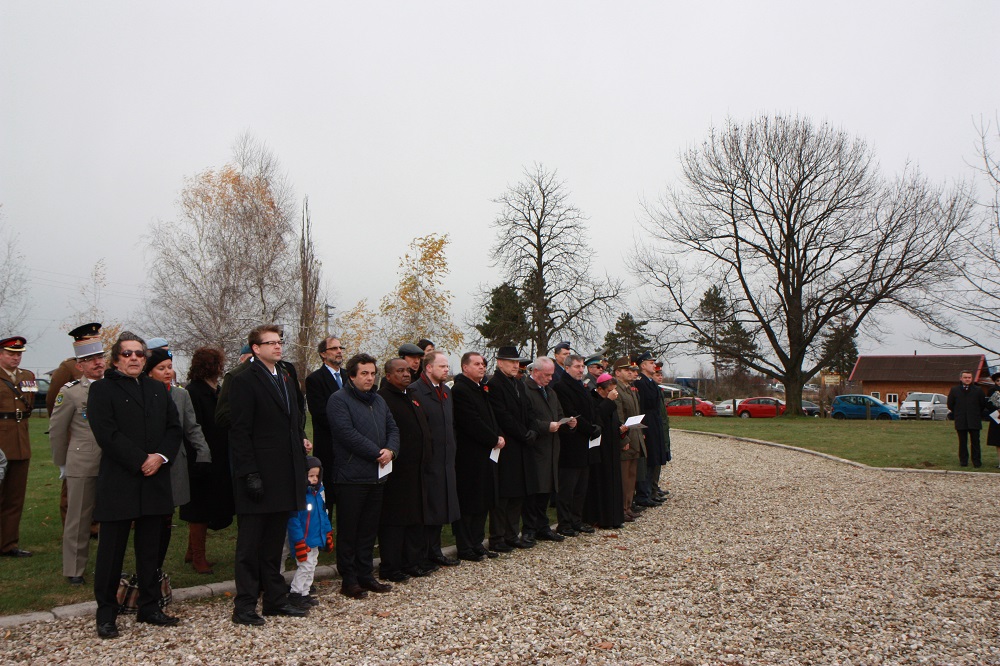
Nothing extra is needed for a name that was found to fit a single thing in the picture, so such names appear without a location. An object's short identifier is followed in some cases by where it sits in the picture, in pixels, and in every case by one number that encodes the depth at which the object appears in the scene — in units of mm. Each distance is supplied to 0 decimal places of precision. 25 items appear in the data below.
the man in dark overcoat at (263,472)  5191
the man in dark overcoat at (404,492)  6395
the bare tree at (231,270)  30000
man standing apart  14102
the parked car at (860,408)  35969
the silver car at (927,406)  37069
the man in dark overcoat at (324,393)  7051
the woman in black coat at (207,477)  6316
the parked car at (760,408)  39094
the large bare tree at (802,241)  29906
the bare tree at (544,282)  35125
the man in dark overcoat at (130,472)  4879
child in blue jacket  5582
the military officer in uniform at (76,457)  5676
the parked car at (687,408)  44125
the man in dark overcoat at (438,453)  6613
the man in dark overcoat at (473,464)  7336
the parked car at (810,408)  42634
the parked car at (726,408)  42100
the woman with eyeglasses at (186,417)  6008
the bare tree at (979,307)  15219
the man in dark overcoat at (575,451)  8523
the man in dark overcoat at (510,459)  7656
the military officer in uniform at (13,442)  6754
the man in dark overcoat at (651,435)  10562
